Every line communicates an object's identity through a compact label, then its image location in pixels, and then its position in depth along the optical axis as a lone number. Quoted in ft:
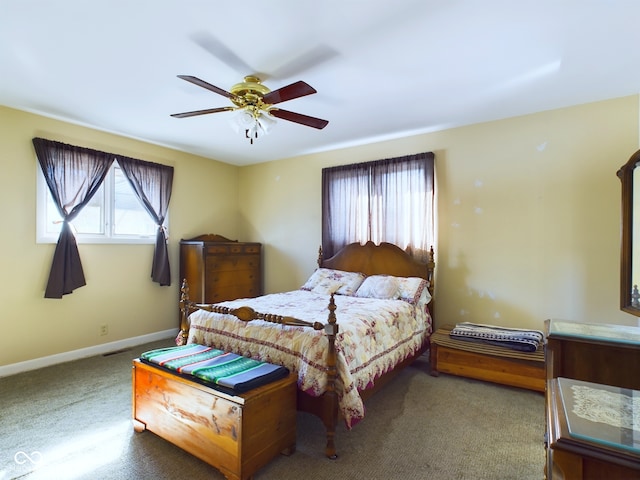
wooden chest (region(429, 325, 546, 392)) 9.16
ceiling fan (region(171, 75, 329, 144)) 7.84
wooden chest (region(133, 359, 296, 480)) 5.59
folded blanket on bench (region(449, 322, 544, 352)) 9.40
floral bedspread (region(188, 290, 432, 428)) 6.75
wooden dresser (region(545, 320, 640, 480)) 2.53
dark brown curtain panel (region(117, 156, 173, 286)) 13.55
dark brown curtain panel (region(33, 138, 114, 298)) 11.03
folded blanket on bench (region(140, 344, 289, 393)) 5.90
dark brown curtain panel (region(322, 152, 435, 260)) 12.39
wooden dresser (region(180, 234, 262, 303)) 13.97
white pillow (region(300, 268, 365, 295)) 12.42
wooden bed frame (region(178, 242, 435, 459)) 6.59
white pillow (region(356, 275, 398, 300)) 11.46
